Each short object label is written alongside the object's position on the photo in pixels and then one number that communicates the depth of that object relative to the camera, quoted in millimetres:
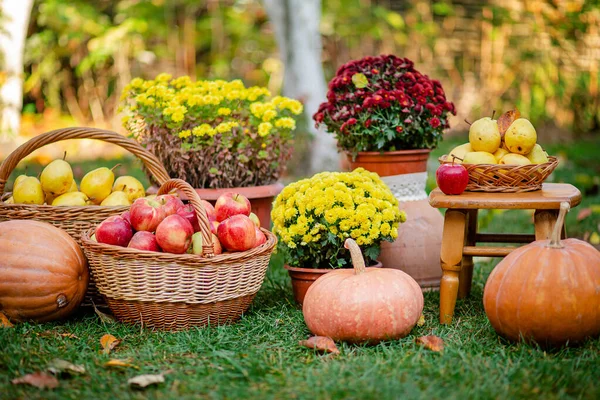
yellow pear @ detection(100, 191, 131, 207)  3186
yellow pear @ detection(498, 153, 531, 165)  2865
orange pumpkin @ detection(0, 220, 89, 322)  2730
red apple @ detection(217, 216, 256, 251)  2748
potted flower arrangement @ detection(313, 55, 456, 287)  3344
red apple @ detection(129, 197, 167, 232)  2771
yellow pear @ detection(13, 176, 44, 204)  3125
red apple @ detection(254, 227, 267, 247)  2852
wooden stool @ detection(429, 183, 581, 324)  2697
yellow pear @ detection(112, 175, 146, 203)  3338
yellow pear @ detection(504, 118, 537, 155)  2893
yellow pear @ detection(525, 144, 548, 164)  2917
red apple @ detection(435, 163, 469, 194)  2779
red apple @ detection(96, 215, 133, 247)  2748
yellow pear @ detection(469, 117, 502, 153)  2958
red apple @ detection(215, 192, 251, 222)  2936
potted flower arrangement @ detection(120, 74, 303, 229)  3568
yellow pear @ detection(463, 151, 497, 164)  2912
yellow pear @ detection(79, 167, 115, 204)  3230
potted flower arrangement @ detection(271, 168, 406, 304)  3014
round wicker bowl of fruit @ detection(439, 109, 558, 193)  2814
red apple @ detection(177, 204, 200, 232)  2861
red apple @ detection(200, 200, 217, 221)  2936
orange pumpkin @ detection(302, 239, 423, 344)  2535
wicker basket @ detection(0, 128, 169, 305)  3012
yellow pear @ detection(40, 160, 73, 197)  3172
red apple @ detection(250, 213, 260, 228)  3051
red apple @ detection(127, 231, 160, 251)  2689
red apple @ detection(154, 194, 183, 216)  2850
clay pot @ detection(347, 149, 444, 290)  3346
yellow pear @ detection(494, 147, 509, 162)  2951
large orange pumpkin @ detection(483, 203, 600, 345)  2369
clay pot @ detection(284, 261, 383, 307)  3037
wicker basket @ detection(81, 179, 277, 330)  2646
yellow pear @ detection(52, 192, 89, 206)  3135
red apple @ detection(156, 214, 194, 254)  2654
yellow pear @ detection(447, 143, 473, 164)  3014
